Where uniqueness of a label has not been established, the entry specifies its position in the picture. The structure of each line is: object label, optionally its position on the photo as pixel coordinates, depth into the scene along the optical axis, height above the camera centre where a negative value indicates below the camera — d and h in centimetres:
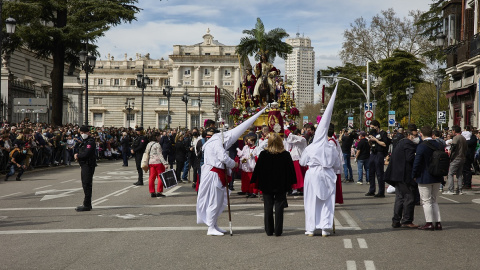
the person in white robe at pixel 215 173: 978 -64
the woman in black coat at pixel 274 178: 942 -68
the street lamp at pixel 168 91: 5001 +372
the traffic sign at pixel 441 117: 3120 +106
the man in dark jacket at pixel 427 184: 1010 -82
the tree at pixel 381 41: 5828 +961
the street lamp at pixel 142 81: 4188 +382
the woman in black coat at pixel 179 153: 2030 -63
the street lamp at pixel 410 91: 4059 +314
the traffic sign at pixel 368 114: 3287 +125
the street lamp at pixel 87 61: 2978 +375
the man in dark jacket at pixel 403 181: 1040 -80
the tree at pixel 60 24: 3384 +648
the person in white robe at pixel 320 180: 946 -72
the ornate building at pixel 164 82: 9606 +1147
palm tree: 2920 +559
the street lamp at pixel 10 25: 2273 +417
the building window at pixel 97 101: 9744 +543
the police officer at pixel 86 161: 1277 -60
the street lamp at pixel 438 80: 3706 +362
